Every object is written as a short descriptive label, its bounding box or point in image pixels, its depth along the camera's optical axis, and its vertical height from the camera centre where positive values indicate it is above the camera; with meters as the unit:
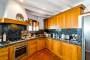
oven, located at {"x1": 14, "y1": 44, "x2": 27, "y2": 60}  1.47 -0.91
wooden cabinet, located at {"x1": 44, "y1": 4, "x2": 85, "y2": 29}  1.55 +0.60
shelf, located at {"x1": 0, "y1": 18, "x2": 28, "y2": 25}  1.31 +0.35
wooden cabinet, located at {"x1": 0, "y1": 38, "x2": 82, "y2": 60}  1.30 -0.87
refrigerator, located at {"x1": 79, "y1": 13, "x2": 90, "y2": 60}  1.13 -0.17
